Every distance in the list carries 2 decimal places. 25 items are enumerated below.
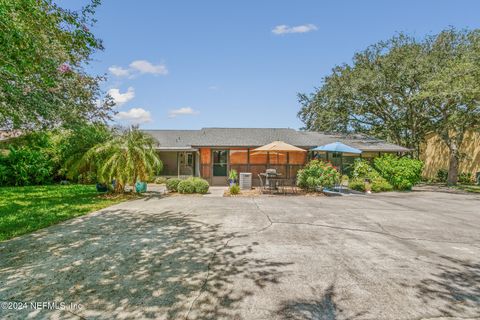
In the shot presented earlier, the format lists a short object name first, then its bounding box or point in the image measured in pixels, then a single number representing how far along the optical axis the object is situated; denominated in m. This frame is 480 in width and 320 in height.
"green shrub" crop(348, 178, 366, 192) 14.53
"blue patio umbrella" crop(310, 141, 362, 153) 13.77
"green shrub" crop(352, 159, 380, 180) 15.09
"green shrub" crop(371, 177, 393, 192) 14.25
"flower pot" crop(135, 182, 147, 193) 12.60
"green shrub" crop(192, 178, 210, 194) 12.71
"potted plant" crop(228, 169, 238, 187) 14.43
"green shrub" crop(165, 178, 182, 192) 13.23
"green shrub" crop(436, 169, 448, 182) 22.05
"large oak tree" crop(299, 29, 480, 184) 15.64
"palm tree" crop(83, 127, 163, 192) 10.59
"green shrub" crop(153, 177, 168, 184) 18.35
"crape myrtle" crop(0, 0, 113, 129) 5.22
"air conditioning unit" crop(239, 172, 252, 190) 14.44
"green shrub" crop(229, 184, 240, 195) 12.45
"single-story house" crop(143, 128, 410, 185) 16.14
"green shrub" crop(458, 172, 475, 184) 20.92
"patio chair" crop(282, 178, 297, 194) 14.15
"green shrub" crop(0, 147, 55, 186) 15.20
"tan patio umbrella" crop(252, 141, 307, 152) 13.14
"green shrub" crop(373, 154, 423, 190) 14.80
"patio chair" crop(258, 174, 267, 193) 13.45
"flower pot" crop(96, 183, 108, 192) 12.78
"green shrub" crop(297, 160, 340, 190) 12.24
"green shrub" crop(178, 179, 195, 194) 12.70
